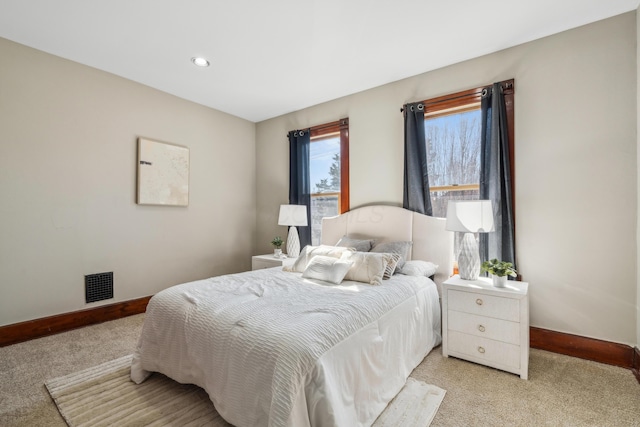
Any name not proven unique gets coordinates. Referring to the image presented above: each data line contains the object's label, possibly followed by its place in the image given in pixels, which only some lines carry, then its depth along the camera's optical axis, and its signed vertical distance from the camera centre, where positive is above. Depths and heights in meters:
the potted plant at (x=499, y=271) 2.19 -0.43
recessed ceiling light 2.84 +1.49
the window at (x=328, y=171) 3.66 +0.55
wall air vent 3.03 -0.72
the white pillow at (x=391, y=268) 2.43 -0.44
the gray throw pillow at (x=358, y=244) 2.97 -0.30
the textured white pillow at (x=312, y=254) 2.69 -0.36
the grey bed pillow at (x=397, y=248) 2.82 -0.33
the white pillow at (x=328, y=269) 2.33 -0.44
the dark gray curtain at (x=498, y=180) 2.55 +0.28
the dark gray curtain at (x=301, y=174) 4.02 +0.55
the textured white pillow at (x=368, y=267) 2.32 -0.43
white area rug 1.61 -1.10
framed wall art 3.41 +0.51
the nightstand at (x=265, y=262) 3.63 -0.58
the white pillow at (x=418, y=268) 2.56 -0.48
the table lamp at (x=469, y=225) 2.33 -0.09
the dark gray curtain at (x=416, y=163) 3.03 +0.51
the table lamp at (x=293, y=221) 3.75 -0.08
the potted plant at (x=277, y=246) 3.83 -0.41
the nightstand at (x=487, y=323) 2.04 -0.80
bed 1.26 -0.67
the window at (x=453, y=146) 2.83 +0.66
